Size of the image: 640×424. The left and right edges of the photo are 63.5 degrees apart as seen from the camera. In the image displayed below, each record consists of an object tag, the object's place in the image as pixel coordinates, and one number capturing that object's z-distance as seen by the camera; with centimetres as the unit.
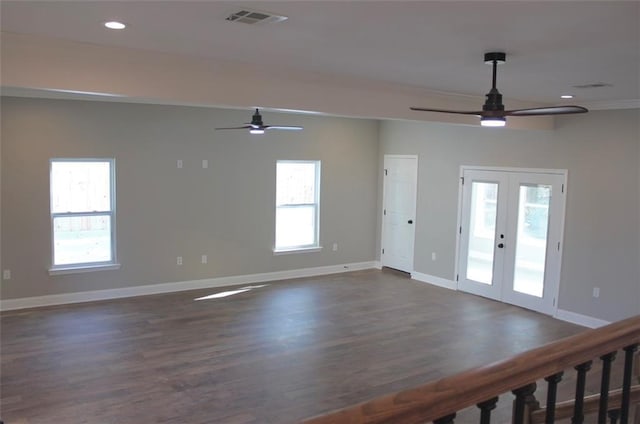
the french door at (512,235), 708
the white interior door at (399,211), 916
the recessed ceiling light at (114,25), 318
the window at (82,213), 711
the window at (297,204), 892
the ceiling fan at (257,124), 643
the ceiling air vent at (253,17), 288
